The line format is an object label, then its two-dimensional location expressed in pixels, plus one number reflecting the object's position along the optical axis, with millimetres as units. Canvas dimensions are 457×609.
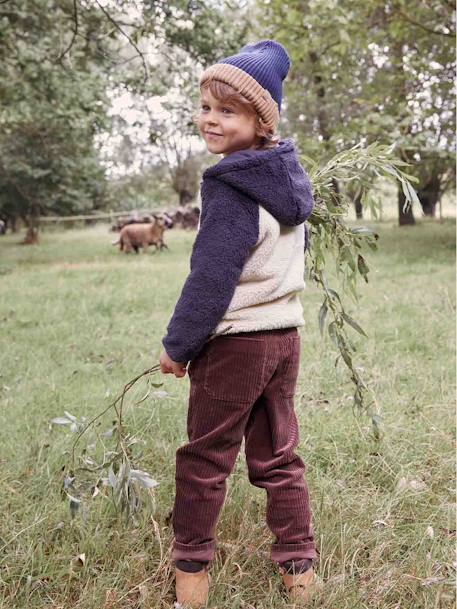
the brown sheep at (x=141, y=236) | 16016
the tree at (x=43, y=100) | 9852
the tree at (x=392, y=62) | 9586
